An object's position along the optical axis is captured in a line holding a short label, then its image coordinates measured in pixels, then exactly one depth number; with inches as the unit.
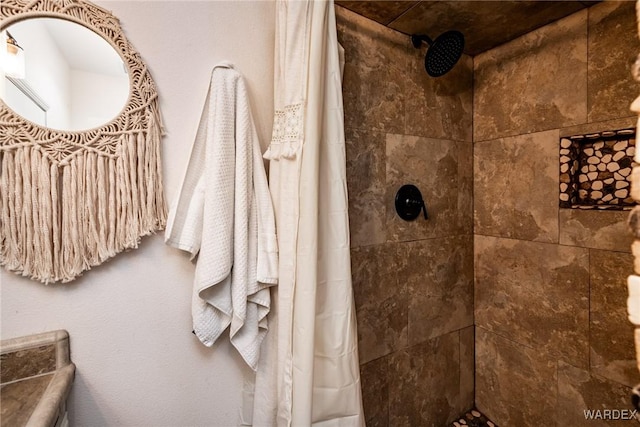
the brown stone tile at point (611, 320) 37.5
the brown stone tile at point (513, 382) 46.2
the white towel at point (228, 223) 30.8
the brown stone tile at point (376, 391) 44.1
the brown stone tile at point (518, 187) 45.3
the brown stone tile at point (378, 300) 43.6
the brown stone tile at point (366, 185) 42.6
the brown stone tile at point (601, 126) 36.9
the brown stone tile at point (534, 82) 42.2
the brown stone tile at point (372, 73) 41.9
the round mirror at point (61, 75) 26.0
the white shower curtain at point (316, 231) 29.9
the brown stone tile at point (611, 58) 37.0
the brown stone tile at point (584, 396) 38.5
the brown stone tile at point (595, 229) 38.0
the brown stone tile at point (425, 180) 46.4
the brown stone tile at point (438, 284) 49.1
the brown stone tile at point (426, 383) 47.6
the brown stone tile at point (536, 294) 42.4
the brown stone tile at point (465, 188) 54.7
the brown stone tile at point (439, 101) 48.2
